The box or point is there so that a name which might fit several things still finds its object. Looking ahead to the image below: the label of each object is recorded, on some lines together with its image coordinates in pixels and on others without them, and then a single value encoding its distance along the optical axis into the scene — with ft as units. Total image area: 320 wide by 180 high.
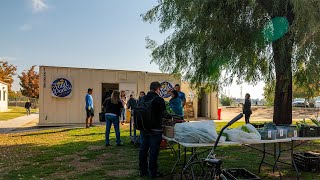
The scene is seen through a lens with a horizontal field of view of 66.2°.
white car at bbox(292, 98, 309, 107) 101.94
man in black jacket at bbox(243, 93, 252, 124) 38.95
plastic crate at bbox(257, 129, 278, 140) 13.98
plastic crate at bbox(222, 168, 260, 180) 13.27
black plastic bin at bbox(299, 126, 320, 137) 15.06
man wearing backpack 14.45
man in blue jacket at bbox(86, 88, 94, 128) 34.21
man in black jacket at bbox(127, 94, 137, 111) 24.35
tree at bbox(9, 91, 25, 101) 130.87
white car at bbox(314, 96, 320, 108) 82.73
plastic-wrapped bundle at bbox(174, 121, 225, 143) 12.86
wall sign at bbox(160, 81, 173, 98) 48.44
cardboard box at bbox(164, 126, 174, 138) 14.18
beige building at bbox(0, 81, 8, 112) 90.52
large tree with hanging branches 19.51
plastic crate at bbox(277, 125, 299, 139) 14.64
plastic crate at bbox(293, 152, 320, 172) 16.31
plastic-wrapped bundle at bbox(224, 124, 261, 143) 13.33
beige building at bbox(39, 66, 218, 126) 41.42
